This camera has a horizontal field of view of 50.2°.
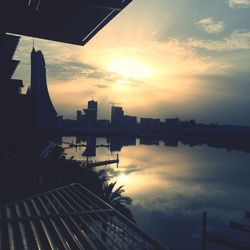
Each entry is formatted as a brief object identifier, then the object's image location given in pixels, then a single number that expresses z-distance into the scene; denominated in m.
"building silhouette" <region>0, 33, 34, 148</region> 7.19
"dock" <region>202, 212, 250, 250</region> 18.41
